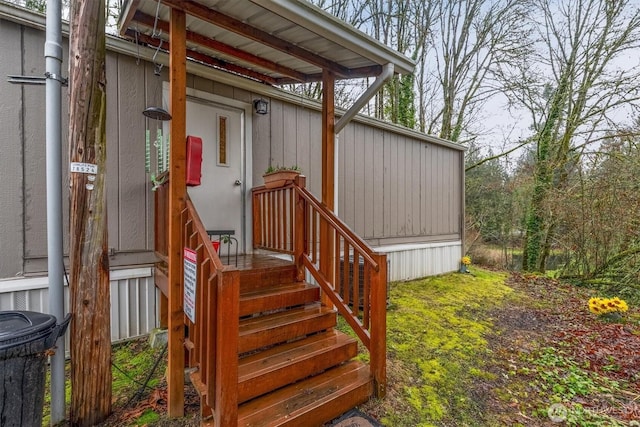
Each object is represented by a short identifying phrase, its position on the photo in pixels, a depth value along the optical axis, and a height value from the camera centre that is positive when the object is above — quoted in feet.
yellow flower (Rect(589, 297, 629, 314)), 14.29 -4.37
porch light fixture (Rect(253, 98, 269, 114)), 12.76 +4.58
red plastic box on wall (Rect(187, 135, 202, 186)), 7.94 +1.47
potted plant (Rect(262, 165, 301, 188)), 9.95 +1.28
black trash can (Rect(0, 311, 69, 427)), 5.01 -2.50
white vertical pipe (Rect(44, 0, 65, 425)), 6.28 +0.66
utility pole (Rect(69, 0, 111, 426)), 6.27 -0.04
